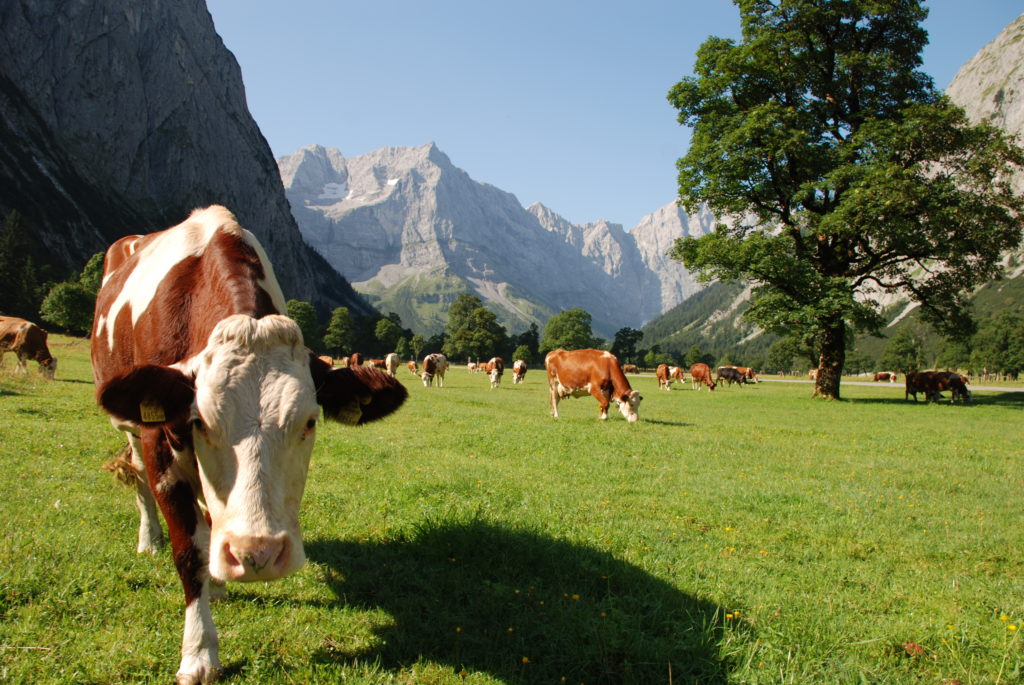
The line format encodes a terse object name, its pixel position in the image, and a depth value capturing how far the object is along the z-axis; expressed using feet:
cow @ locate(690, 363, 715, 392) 168.76
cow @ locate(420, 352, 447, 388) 134.31
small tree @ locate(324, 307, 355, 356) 397.60
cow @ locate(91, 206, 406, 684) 9.78
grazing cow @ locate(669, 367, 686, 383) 196.21
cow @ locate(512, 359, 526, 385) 162.40
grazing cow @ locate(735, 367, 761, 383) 250.57
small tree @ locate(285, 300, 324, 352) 315.60
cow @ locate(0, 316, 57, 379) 66.54
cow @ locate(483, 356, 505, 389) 138.82
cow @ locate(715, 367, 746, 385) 210.18
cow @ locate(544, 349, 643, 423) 58.80
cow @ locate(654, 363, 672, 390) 162.65
